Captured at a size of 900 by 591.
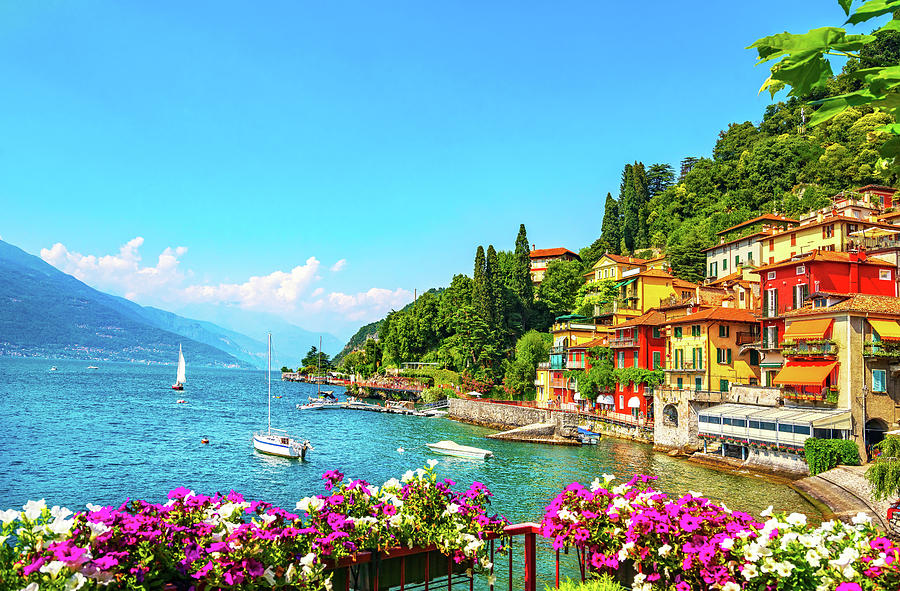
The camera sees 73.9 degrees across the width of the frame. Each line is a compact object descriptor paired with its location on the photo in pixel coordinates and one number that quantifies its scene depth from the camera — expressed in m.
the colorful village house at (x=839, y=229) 45.06
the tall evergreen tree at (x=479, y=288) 81.69
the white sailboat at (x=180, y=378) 105.44
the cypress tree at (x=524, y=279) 86.94
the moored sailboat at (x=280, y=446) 40.06
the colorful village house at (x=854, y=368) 30.86
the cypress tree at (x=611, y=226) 94.11
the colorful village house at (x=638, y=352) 48.88
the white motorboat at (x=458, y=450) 39.53
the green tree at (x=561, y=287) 88.06
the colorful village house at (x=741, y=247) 55.69
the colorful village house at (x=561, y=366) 59.56
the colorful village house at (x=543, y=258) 105.44
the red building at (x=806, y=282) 36.94
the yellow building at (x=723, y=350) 42.81
